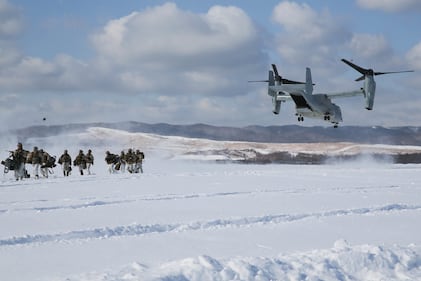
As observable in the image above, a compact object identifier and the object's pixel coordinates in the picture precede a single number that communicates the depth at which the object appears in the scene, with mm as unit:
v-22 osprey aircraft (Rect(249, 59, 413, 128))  41469
